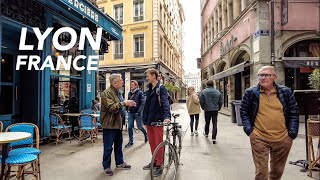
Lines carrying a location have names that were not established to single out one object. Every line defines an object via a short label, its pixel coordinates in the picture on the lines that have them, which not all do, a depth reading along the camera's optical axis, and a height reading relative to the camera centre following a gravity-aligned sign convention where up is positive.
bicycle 4.25 -1.00
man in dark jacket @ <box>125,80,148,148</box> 6.98 -0.49
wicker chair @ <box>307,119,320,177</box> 4.50 -0.74
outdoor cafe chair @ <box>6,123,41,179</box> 3.59 -0.93
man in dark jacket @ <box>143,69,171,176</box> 4.63 -0.28
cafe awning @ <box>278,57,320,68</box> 10.66 +1.30
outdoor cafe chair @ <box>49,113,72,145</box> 7.31 -0.96
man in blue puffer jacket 3.29 -0.39
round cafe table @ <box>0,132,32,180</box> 3.43 -0.63
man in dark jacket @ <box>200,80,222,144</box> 7.47 -0.32
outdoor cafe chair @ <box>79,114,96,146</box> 7.26 -0.88
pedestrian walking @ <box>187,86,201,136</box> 8.73 -0.44
